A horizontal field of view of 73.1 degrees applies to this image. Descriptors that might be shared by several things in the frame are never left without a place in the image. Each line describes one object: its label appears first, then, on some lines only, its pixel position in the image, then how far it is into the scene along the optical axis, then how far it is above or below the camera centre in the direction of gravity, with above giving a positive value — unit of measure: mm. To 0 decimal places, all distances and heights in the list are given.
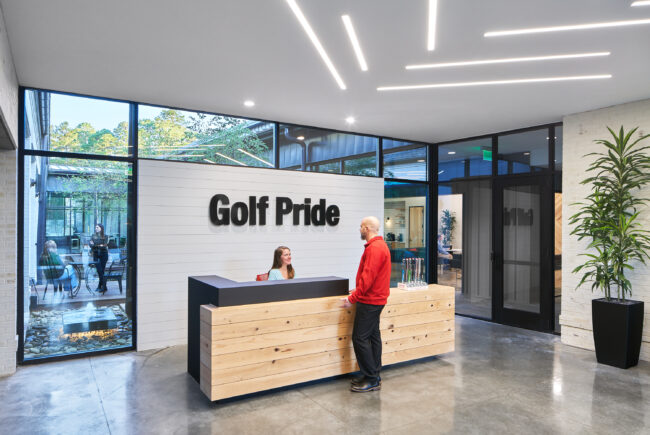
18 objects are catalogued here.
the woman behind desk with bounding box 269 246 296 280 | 4777 -423
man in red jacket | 3857 -684
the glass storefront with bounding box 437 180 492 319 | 7078 -333
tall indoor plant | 4742 -186
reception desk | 3637 -626
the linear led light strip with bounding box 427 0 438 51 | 2922 +1447
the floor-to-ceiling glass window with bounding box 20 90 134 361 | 4746 -68
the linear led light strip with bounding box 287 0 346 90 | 3016 +1463
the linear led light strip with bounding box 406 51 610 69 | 3758 +1445
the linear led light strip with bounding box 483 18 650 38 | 3148 +1447
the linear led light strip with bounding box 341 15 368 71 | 3188 +1454
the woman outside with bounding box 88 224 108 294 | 5078 -349
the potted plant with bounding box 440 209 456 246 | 7656 -32
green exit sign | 6934 +1087
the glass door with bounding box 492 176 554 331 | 6156 -424
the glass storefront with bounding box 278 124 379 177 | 6363 +1102
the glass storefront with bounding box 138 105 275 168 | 5383 +1100
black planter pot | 4684 -1165
